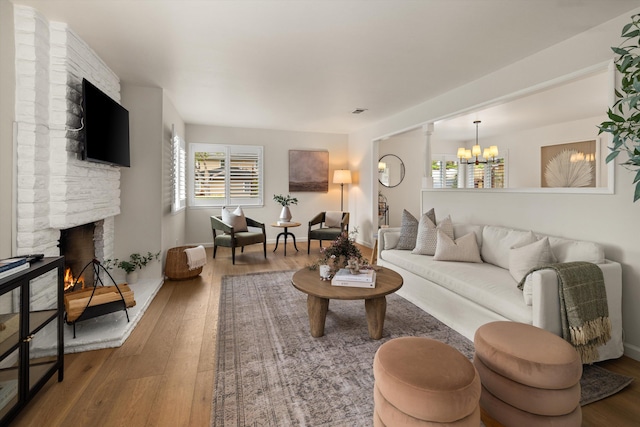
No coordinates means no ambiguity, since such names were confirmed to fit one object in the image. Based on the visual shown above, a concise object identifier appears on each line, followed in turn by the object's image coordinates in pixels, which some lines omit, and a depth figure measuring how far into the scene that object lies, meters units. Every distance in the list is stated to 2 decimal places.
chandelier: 5.71
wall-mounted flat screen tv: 2.72
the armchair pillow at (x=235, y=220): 5.54
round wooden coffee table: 2.40
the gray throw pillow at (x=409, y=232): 3.87
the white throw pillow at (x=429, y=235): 3.54
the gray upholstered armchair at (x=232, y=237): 5.04
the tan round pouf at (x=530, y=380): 1.42
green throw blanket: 2.01
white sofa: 2.04
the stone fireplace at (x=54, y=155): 2.29
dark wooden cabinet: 1.55
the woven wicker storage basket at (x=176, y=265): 4.10
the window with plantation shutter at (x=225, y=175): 6.38
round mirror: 7.31
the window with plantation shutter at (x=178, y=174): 4.80
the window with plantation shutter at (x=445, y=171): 8.37
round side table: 5.73
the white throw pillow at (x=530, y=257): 2.46
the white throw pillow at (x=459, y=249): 3.21
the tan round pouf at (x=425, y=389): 1.21
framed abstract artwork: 6.95
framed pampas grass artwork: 5.74
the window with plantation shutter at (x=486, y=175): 7.81
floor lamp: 6.77
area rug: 1.72
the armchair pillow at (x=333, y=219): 6.28
